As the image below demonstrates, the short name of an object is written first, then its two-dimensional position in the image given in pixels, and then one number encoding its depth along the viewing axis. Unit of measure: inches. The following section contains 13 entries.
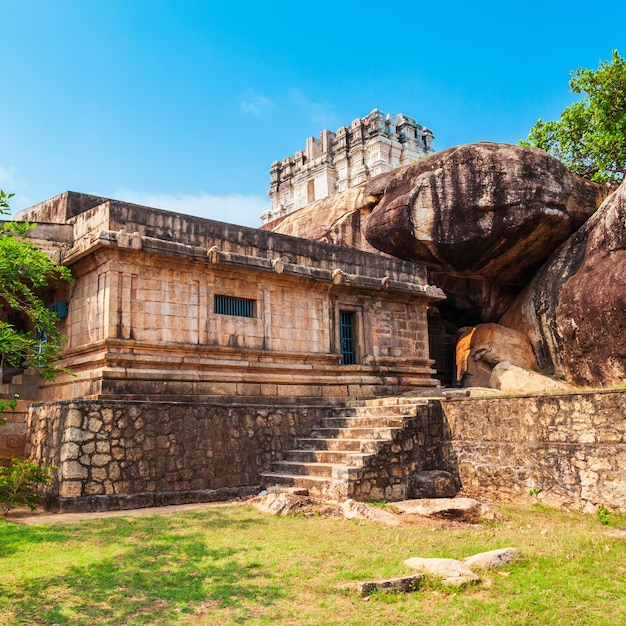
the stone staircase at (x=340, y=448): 385.4
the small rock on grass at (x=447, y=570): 214.8
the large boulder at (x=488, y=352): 660.7
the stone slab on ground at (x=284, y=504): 342.0
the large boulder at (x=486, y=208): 625.3
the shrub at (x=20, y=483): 351.9
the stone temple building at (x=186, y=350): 381.7
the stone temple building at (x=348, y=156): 1651.1
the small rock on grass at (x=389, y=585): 207.5
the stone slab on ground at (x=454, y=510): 337.4
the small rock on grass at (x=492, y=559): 232.4
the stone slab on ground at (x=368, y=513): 325.3
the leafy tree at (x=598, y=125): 789.2
